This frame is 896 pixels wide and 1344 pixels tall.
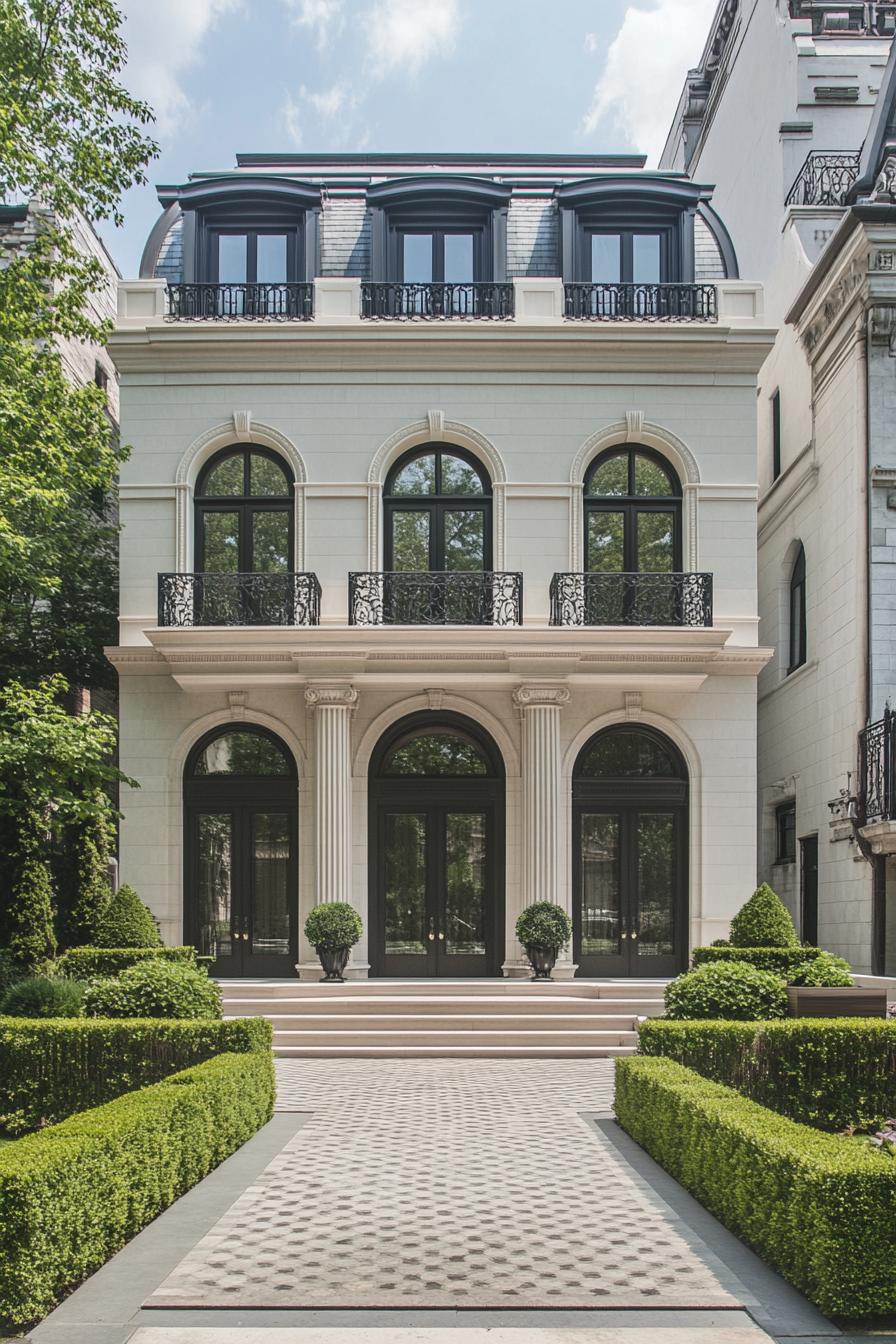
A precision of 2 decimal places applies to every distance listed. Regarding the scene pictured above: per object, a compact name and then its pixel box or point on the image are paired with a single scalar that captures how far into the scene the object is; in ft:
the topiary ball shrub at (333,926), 66.80
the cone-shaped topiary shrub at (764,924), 61.26
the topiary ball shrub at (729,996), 46.19
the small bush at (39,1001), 48.34
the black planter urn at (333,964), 68.03
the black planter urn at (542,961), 67.82
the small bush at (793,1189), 22.20
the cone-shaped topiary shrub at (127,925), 62.08
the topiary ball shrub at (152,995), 45.62
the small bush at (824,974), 51.03
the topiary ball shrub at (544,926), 66.90
